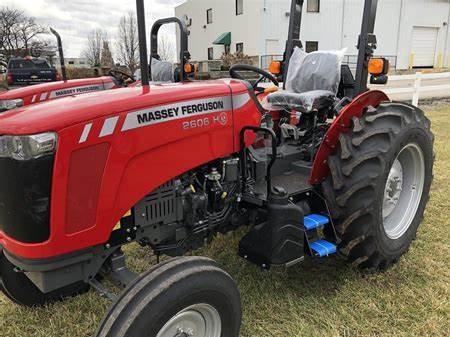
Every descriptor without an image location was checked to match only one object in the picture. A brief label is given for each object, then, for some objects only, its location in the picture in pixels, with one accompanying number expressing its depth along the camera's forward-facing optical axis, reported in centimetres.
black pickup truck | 1517
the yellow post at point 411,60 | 2803
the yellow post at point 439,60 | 2892
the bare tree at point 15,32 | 3177
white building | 2512
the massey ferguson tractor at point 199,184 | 173
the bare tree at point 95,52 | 2560
